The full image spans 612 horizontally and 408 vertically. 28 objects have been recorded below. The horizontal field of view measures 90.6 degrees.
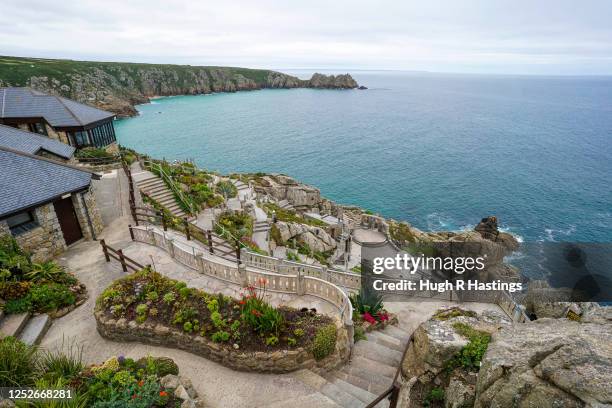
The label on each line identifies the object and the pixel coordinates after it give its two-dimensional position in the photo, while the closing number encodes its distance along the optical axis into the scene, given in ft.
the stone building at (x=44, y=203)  49.26
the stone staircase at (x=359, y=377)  30.17
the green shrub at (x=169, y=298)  39.70
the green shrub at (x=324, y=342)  34.47
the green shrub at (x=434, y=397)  29.58
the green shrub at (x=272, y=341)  34.10
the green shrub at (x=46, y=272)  44.53
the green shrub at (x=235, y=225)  75.00
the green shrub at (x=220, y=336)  34.81
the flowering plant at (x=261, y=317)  35.12
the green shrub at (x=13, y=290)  40.24
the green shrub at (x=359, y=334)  43.15
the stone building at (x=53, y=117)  94.02
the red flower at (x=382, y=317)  48.47
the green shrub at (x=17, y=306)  39.47
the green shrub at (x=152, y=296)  40.34
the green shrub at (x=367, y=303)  48.44
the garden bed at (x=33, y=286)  40.62
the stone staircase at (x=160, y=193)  81.97
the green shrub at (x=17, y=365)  27.06
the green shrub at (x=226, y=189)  104.37
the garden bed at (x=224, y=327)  34.17
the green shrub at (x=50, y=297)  41.70
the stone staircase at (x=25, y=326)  37.14
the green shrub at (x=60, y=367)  28.45
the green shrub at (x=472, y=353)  30.99
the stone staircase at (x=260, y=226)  90.33
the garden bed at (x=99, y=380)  26.05
